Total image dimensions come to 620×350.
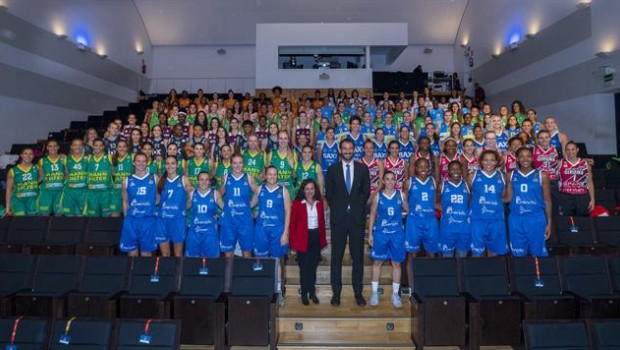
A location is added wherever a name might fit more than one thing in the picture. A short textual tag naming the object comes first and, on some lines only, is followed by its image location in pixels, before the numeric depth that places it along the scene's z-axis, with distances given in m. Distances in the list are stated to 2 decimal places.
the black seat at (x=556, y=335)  3.94
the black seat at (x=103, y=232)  6.11
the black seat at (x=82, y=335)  3.94
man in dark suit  5.41
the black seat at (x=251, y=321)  4.63
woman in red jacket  5.39
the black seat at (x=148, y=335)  3.93
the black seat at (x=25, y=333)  3.96
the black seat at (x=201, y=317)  4.60
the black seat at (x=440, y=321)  4.63
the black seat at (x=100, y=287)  4.70
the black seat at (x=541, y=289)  4.65
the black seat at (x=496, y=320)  4.61
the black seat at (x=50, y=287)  4.71
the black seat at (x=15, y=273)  5.15
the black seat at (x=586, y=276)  5.03
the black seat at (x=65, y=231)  6.12
